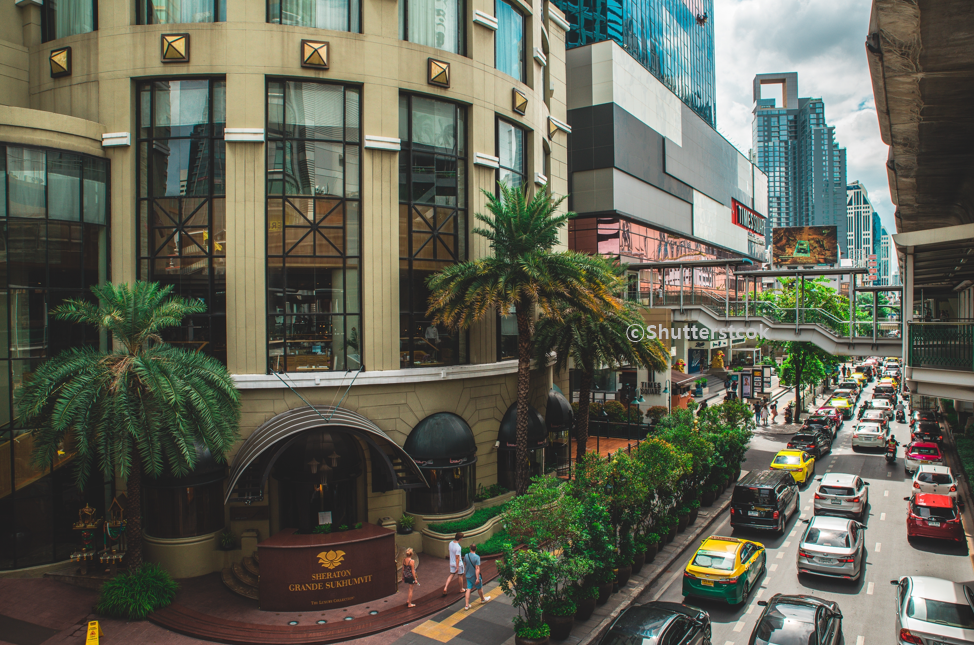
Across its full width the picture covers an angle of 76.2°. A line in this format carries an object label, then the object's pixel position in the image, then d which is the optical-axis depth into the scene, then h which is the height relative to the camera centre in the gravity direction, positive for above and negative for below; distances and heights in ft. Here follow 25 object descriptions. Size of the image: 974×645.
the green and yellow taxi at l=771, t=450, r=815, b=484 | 96.22 -22.80
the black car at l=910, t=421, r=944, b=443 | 119.24 -22.73
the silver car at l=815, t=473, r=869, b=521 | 77.61 -22.68
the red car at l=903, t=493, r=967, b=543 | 69.56 -22.73
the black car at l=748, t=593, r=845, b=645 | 40.98 -20.75
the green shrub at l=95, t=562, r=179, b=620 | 52.49 -23.48
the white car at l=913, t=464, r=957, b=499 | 79.55 -21.51
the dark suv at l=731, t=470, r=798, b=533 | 72.95 -22.12
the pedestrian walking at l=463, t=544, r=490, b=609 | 54.39 -22.11
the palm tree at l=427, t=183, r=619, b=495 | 66.54 +4.63
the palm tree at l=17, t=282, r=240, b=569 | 49.26 -6.38
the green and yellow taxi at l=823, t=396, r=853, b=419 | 173.78 -24.54
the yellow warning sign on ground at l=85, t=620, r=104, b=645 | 43.34 -21.75
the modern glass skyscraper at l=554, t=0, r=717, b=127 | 197.26 +102.26
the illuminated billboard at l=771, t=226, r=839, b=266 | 208.85 +25.18
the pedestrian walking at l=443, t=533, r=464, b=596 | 57.41 -22.27
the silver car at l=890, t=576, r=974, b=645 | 40.93 -20.33
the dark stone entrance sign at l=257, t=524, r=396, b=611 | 53.62 -21.92
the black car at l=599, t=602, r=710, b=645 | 40.04 -20.43
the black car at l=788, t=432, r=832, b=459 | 118.21 -23.96
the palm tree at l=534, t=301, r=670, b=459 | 80.84 -2.92
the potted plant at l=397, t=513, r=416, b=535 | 67.99 -22.36
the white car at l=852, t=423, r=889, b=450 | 127.85 -24.50
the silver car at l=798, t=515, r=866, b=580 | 58.54 -22.23
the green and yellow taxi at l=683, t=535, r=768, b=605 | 53.31 -22.12
